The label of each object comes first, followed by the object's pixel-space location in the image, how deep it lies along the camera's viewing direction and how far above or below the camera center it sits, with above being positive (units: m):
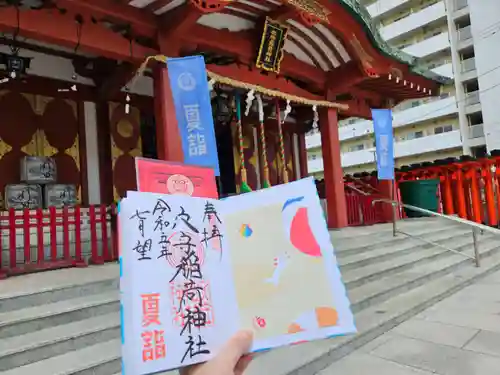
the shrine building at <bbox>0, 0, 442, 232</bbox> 5.45 +2.74
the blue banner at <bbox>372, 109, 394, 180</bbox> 9.26 +1.56
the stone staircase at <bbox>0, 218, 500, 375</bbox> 3.05 -0.97
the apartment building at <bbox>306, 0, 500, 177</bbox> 28.03 +9.48
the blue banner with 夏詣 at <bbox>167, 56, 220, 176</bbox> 5.33 +1.60
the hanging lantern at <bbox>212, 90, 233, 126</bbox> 8.20 +2.48
